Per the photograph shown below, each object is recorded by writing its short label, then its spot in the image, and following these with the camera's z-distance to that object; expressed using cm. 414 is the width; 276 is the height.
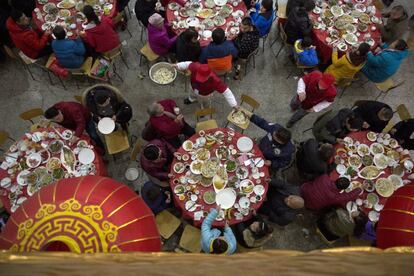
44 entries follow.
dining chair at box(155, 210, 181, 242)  668
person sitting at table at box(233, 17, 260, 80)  773
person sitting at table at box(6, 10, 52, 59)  744
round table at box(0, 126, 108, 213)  618
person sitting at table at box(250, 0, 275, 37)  795
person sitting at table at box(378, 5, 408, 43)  804
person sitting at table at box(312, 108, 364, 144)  698
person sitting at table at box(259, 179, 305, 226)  644
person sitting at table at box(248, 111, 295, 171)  650
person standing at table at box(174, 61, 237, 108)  707
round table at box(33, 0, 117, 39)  805
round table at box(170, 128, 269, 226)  631
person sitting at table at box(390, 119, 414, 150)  694
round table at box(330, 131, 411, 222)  648
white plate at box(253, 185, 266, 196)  647
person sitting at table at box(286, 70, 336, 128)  711
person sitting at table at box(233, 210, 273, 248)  586
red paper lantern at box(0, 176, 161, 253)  286
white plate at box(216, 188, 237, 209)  632
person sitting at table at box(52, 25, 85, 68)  741
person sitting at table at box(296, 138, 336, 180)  631
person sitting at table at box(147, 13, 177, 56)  754
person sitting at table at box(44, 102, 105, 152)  651
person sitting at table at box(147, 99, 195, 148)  672
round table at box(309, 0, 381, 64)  807
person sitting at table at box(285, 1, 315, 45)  795
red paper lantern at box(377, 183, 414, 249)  330
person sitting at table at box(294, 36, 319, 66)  789
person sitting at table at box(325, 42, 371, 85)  743
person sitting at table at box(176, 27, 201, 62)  738
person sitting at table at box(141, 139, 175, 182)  622
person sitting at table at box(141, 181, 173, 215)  614
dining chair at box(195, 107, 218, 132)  738
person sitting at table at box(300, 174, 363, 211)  623
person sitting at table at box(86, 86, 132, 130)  666
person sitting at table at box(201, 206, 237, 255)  554
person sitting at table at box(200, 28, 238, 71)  733
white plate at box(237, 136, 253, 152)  678
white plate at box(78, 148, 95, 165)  652
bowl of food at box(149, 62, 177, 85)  823
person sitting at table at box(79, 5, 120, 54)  760
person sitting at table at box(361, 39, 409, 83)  742
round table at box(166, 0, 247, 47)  808
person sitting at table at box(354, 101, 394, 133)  690
